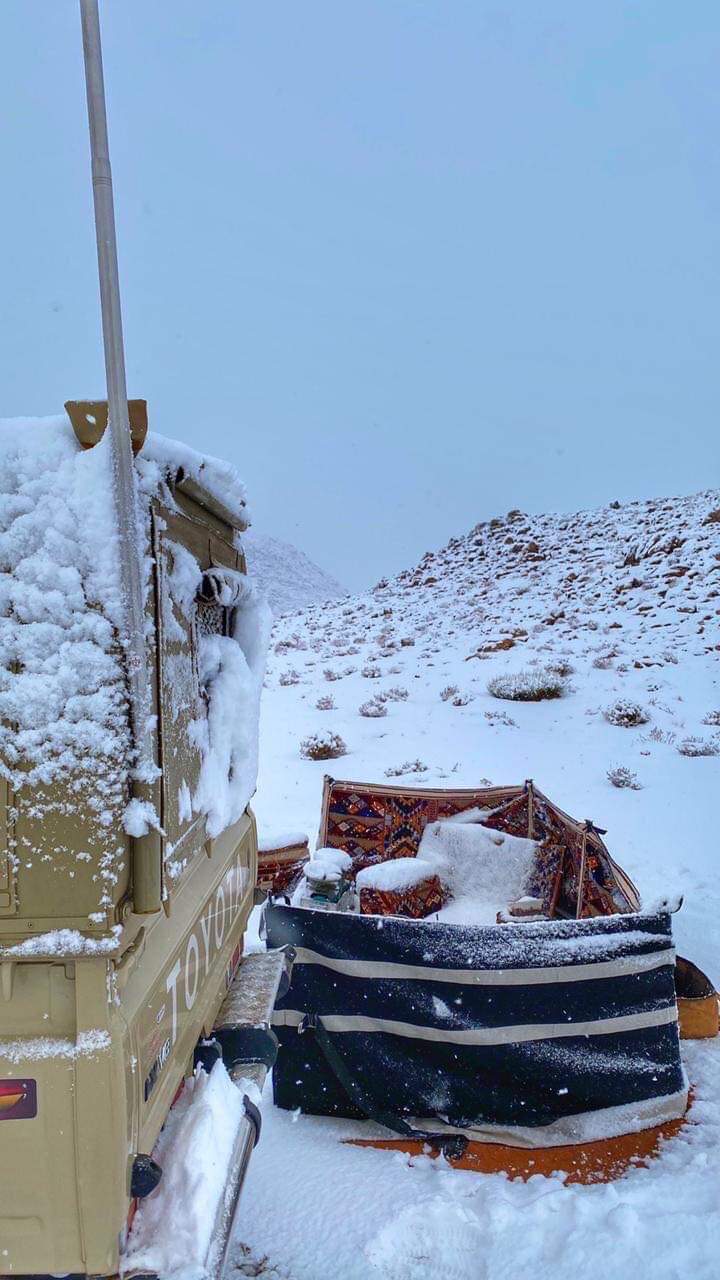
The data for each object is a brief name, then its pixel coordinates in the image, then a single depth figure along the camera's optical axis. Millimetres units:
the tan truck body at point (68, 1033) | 1634
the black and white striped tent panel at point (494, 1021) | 3377
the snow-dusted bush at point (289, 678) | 16658
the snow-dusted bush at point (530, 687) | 13562
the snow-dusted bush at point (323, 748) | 10852
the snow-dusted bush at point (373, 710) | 13156
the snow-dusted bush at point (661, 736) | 10844
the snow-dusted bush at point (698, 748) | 10070
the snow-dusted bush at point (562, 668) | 14844
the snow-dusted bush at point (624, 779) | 9086
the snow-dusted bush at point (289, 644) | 21859
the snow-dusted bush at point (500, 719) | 12273
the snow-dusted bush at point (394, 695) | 14297
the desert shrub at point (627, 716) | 11727
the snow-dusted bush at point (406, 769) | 10016
